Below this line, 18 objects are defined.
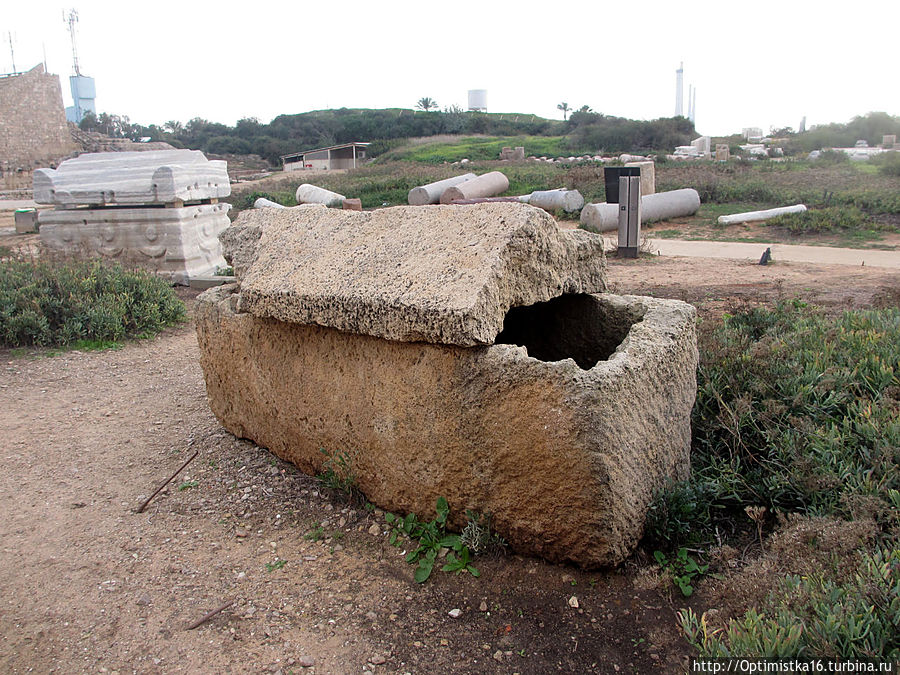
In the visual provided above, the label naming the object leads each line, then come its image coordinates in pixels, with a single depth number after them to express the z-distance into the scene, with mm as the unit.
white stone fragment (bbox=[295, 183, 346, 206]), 16208
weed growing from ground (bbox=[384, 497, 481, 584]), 2562
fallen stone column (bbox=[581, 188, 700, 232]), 12961
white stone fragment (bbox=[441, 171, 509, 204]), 16359
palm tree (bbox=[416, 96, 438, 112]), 58475
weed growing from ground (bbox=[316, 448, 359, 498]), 3041
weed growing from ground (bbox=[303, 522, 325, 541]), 2879
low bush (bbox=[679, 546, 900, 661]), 1595
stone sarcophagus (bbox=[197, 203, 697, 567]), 2361
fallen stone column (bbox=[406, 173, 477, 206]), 16047
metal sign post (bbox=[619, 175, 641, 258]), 9555
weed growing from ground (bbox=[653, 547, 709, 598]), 2371
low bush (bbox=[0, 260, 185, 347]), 5734
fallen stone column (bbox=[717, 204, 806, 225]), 12266
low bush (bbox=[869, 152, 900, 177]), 17703
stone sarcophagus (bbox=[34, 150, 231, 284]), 8148
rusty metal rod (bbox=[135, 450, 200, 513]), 3168
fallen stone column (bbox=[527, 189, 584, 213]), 13672
